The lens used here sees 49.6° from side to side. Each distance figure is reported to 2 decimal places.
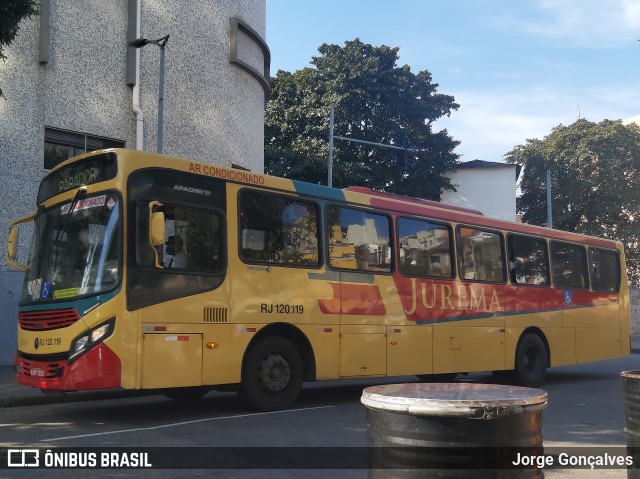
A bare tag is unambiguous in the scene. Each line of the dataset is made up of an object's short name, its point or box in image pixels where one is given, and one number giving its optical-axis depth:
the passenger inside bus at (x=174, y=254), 8.75
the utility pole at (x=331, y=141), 27.99
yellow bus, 8.34
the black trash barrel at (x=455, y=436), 2.74
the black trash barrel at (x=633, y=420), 4.42
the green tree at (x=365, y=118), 37.97
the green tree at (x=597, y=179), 43.16
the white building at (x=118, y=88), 15.44
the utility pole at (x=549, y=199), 35.62
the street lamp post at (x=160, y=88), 15.31
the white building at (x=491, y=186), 45.91
